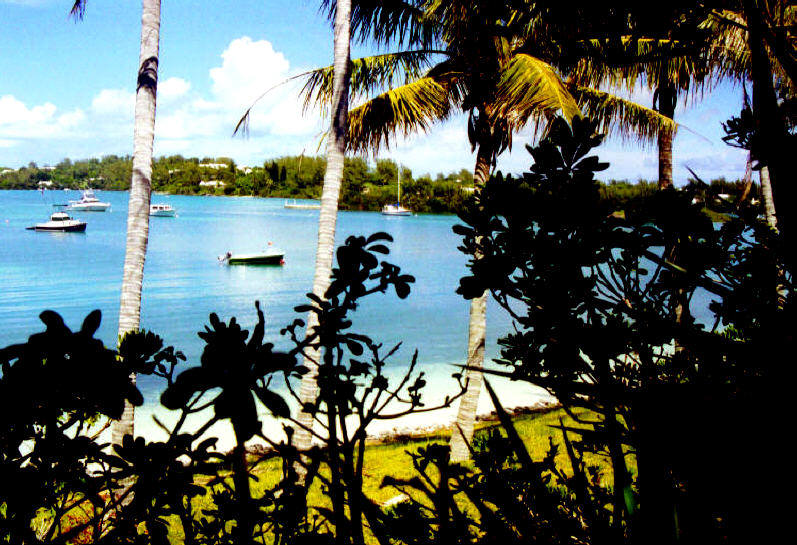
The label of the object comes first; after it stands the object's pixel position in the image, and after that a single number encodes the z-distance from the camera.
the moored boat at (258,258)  36.44
